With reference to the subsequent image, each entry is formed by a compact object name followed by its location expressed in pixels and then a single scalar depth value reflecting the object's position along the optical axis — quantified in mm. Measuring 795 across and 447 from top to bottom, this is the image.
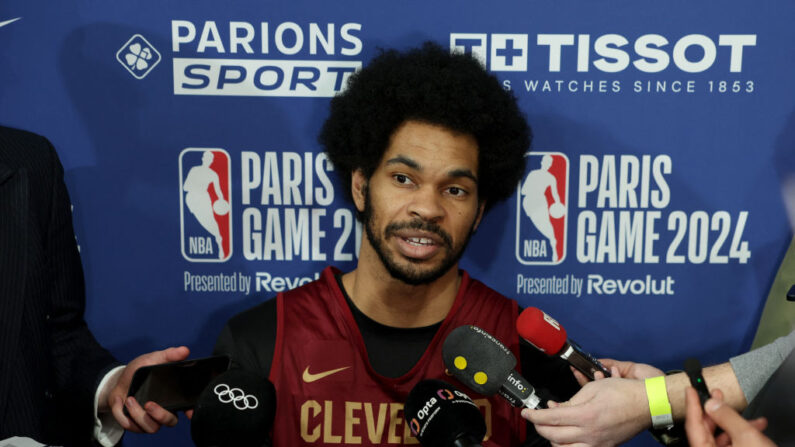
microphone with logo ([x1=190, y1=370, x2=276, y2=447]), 2416
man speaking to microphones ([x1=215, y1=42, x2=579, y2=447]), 2598
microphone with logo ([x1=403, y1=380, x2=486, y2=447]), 2393
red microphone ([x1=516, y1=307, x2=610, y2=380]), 2466
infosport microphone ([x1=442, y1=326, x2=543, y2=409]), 2446
